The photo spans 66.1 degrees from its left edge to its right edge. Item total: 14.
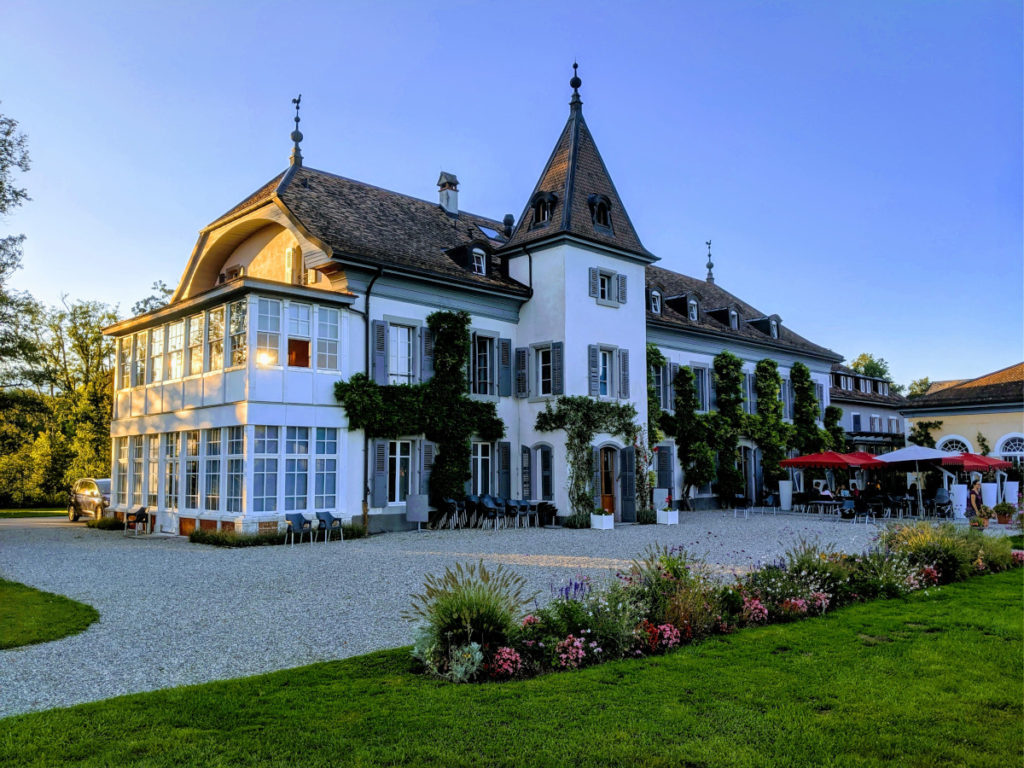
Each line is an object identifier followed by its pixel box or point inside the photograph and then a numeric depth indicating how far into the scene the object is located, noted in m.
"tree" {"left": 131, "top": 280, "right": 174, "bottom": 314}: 39.51
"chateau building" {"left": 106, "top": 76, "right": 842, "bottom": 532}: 18.09
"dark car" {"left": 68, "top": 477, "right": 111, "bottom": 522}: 24.83
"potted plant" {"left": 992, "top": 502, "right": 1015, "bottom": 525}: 21.78
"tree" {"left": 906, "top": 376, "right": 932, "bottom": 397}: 73.50
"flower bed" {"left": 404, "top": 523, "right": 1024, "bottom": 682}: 6.48
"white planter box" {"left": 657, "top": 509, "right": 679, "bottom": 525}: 22.48
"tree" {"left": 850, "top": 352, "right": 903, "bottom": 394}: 72.25
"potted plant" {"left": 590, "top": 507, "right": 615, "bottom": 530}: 20.92
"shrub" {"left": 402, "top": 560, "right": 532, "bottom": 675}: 6.45
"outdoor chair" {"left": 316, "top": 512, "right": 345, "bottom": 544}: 17.67
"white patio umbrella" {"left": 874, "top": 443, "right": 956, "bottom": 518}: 23.62
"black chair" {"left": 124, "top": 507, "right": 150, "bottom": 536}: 19.61
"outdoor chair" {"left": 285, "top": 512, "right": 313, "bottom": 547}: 17.02
